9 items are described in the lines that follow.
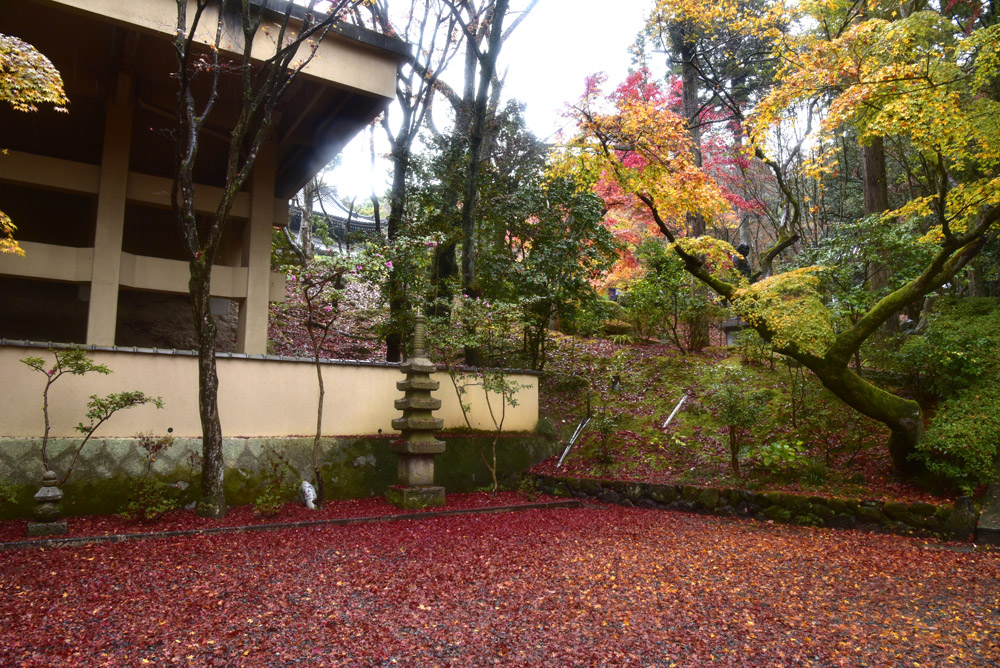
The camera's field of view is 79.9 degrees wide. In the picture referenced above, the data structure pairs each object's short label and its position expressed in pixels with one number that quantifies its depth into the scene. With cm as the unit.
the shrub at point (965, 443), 664
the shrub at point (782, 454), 768
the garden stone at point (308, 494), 712
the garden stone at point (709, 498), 800
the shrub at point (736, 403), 824
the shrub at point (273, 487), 646
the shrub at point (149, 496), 593
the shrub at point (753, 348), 1045
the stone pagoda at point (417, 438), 758
